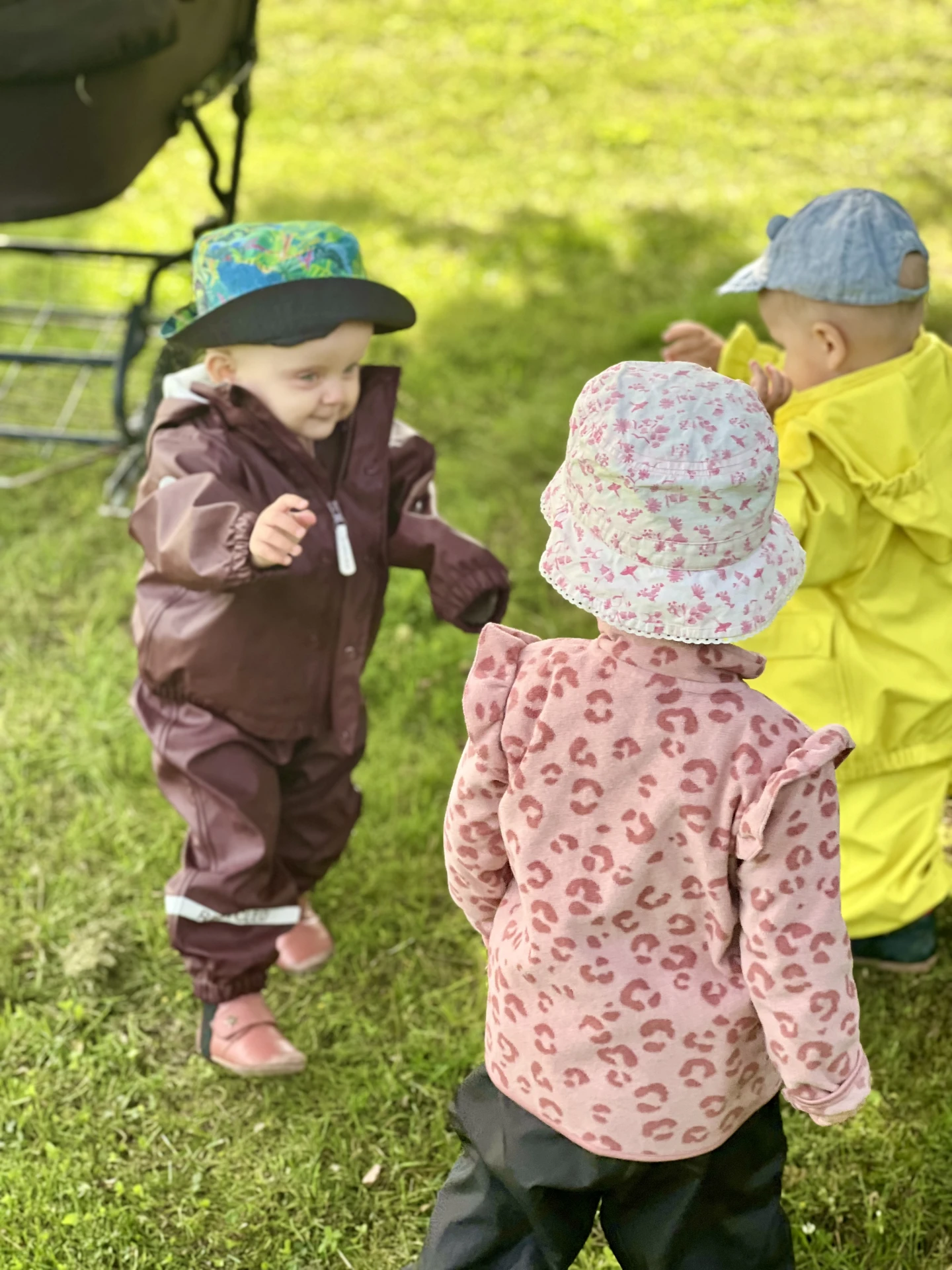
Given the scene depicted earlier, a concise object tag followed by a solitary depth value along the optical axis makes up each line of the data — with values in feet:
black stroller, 8.73
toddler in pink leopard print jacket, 4.71
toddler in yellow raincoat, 7.77
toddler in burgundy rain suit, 7.40
